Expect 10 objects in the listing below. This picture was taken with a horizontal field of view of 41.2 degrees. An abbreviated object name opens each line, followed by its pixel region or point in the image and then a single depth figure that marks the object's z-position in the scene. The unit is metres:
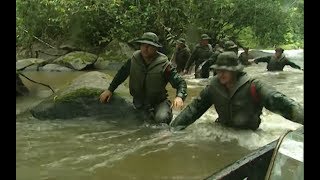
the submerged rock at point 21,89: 8.45
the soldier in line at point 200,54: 11.34
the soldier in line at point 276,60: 11.74
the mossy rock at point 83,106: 6.36
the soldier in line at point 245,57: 13.43
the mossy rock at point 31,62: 13.89
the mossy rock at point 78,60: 14.46
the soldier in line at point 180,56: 11.93
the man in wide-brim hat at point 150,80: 5.91
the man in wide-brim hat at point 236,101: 4.62
